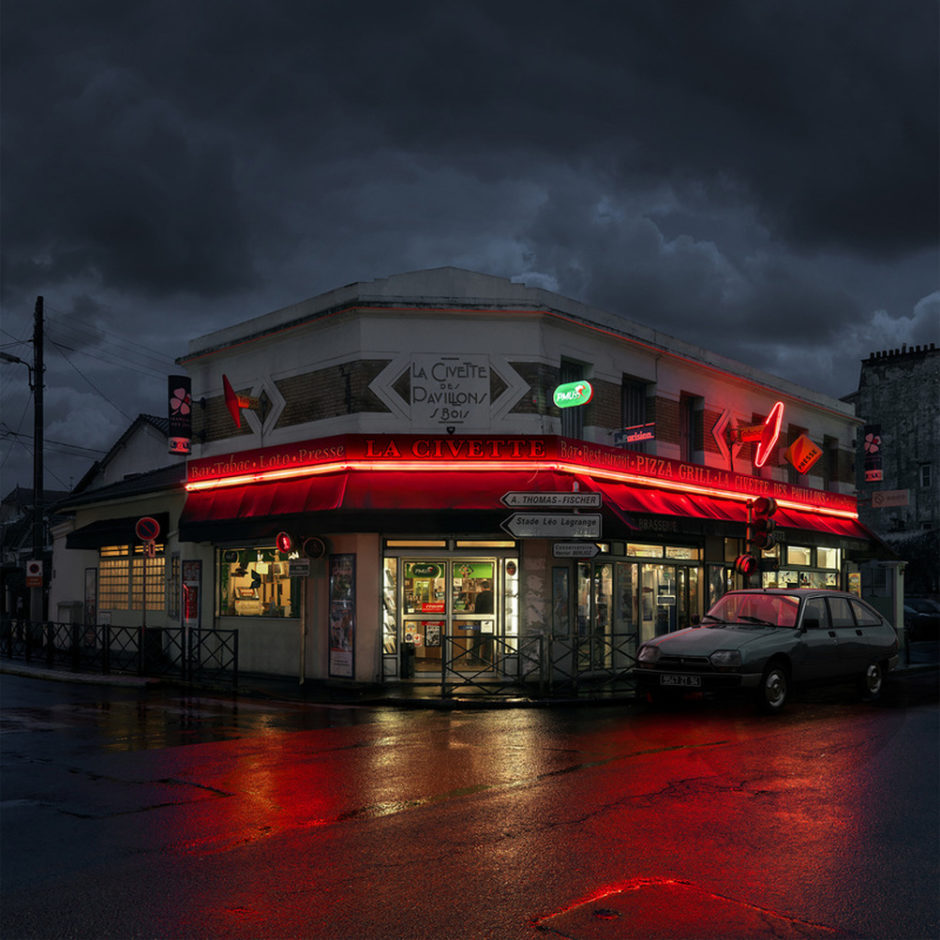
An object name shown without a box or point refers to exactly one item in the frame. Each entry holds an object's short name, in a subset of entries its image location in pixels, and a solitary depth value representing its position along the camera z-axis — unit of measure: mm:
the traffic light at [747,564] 17844
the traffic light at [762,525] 17984
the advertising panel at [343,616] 17516
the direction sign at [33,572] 25391
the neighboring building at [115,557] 22969
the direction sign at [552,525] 15477
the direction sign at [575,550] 15469
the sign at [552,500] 15508
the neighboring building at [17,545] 36219
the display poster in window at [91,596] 25688
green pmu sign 18156
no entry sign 20188
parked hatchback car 12344
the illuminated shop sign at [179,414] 21516
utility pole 27438
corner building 17250
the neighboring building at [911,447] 42938
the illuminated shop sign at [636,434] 19266
